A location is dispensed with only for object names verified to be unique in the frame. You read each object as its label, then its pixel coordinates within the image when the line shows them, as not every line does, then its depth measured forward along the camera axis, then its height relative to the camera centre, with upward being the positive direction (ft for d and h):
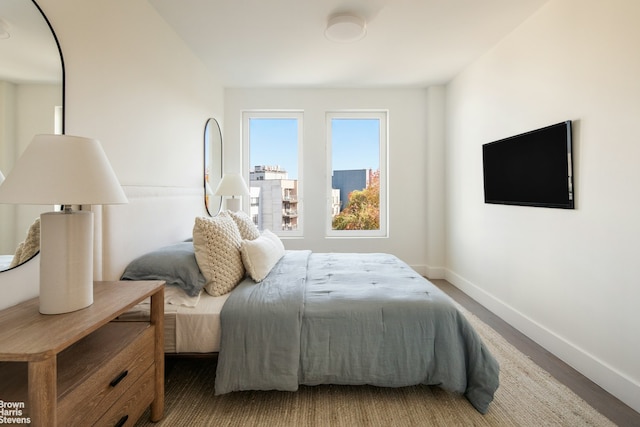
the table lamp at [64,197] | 3.33 +0.22
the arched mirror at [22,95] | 3.85 +1.73
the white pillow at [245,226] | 8.09 -0.29
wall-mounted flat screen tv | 6.86 +1.27
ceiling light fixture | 7.80 +5.15
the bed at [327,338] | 5.25 -2.22
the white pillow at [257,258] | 6.53 -0.96
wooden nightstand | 2.82 -1.83
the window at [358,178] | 13.89 +1.79
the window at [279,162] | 13.80 +2.54
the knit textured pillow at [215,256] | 6.01 -0.84
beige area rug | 5.04 -3.48
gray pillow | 5.85 -1.10
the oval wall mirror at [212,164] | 10.94 +2.07
